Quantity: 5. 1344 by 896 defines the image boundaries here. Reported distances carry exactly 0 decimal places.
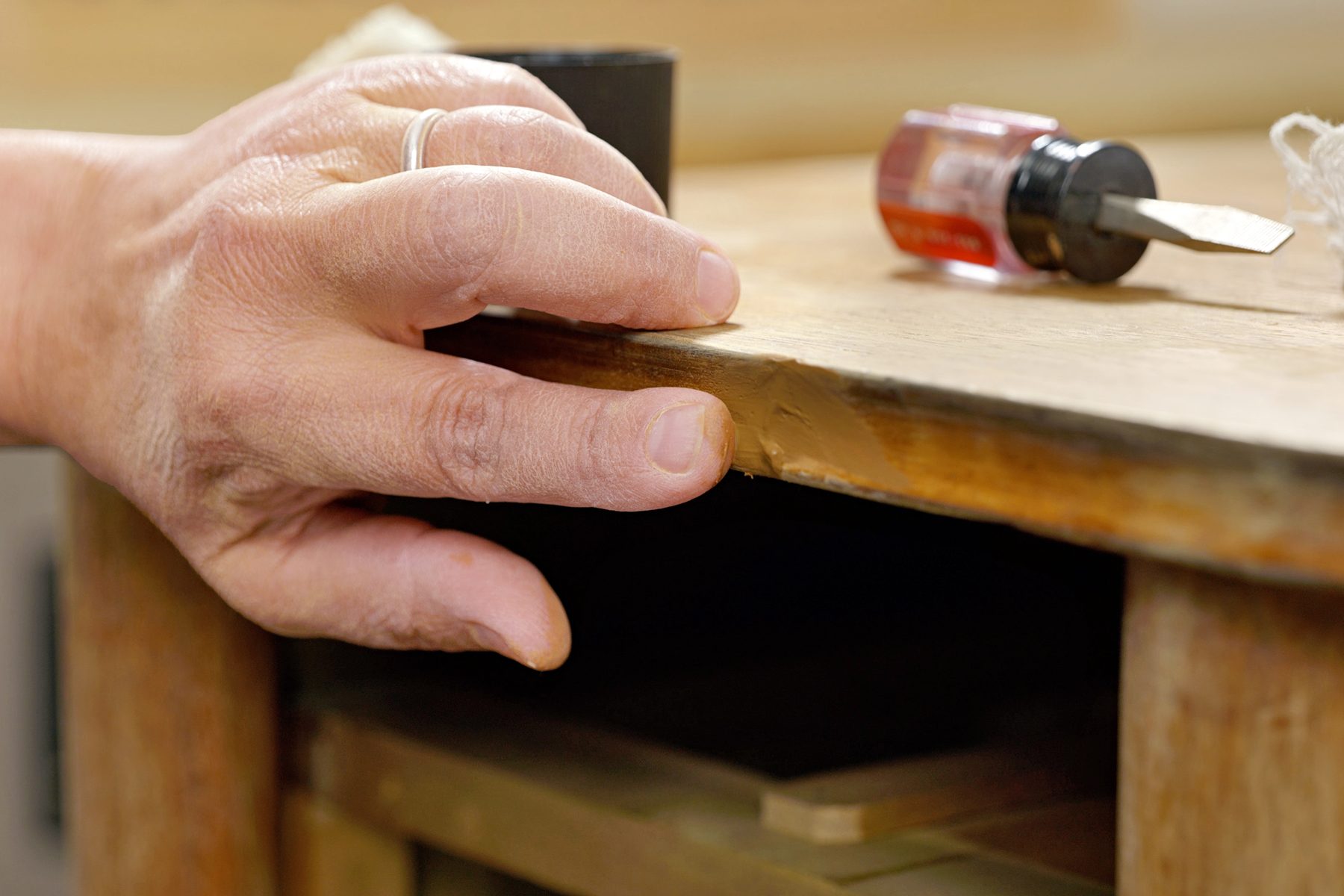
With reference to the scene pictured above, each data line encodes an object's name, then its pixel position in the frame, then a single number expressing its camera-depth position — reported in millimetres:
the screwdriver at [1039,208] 809
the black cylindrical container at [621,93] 834
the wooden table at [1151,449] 699
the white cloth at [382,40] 918
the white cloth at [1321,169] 791
